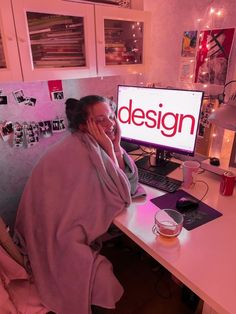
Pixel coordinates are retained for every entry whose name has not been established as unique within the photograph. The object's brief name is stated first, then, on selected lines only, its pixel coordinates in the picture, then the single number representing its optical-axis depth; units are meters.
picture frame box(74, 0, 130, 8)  1.29
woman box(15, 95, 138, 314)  1.01
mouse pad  1.01
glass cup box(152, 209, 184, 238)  0.91
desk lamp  1.06
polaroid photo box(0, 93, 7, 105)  1.35
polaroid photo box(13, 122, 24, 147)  1.43
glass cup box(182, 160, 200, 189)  1.25
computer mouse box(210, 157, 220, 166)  1.35
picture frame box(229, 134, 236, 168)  1.27
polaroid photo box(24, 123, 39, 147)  1.47
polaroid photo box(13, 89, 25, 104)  1.39
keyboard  1.26
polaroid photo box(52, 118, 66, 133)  1.58
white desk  0.72
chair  0.97
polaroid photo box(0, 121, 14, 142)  1.38
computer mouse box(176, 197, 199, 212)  1.08
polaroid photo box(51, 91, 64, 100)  1.52
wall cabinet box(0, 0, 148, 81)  1.05
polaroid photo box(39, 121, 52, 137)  1.53
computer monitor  1.31
